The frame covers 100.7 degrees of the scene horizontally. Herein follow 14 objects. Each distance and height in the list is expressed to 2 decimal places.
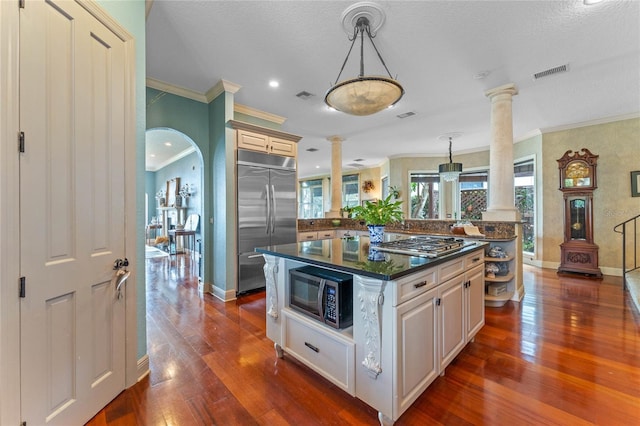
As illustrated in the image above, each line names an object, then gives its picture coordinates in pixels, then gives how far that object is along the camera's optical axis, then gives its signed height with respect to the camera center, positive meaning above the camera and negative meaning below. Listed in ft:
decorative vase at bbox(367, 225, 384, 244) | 6.81 -0.53
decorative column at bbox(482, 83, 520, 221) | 11.85 +2.62
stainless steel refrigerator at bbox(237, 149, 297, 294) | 12.35 +0.28
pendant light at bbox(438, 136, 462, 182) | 18.86 +3.05
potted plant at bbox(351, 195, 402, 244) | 6.48 -0.01
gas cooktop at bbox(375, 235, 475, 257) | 6.26 -0.91
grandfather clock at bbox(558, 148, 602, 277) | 15.62 -0.08
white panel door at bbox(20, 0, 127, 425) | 4.27 +0.08
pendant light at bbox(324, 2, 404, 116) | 6.35 +3.00
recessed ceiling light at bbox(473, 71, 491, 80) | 10.73 +5.64
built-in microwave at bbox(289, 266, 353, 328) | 5.59 -1.84
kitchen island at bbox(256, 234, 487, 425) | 4.70 -2.35
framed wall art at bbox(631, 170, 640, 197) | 15.11 +1.53
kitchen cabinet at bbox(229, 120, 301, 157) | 12.23 +3.70
